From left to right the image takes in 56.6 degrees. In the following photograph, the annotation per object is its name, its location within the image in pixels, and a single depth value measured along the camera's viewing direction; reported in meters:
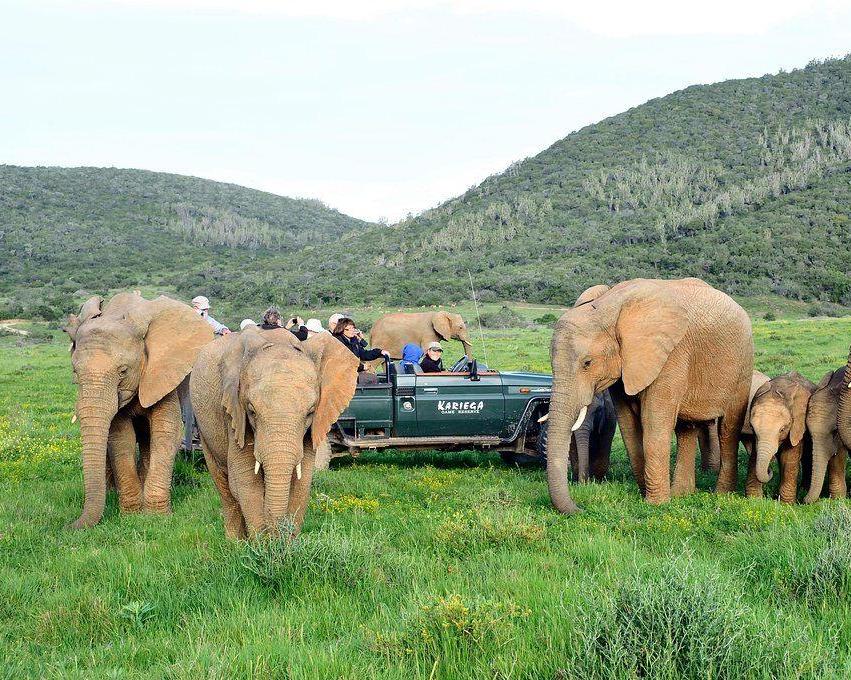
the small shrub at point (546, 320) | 45.75
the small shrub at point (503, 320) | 44.53
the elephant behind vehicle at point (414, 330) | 21.97
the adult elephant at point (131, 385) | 8.52
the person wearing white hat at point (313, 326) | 12.26
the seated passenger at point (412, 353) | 14.62
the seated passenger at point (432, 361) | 13.05
